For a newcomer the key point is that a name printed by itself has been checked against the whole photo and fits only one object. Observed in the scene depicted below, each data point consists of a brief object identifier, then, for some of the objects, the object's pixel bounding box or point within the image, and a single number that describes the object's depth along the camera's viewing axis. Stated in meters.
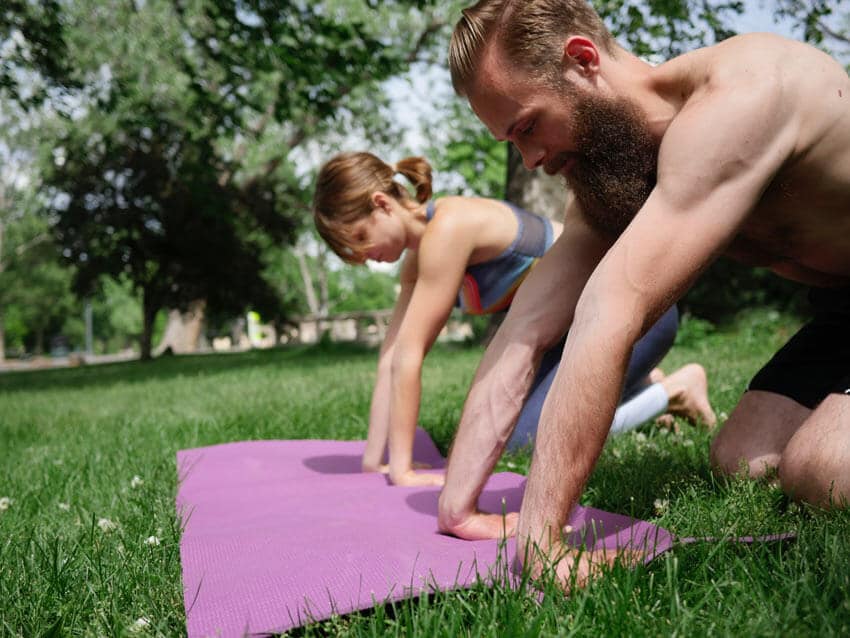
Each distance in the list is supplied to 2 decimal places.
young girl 3.24
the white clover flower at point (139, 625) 1.66
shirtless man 1.78
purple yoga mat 1.72
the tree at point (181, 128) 9.99
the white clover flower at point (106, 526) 2.49
